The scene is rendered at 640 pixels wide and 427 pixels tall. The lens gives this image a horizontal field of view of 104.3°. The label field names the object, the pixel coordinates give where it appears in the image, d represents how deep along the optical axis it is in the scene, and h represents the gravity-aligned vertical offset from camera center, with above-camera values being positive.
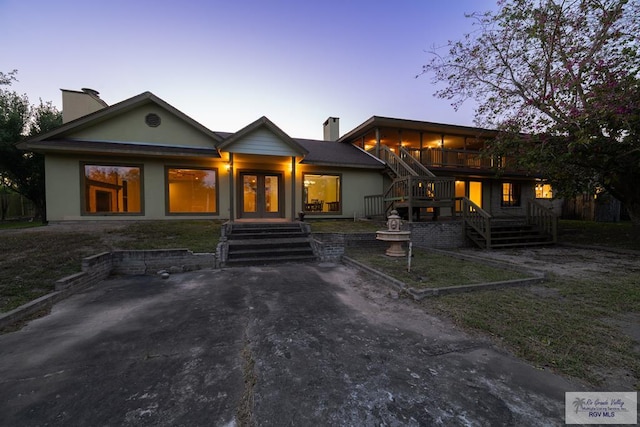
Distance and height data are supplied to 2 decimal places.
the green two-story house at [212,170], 9.33 +1.74
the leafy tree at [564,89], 6.49 +3.81
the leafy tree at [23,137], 14.30 +4.00
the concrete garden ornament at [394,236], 6.79 -0.77
